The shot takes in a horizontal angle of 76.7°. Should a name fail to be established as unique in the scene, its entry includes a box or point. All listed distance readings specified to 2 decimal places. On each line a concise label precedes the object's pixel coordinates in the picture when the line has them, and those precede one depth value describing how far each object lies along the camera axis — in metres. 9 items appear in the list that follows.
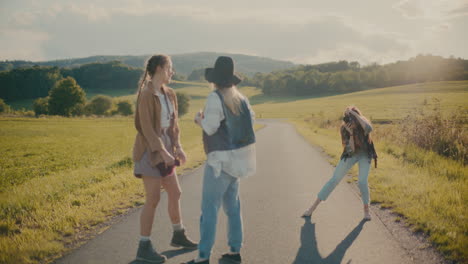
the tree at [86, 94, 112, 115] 66.95
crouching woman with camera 4.89
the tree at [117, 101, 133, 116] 65.06
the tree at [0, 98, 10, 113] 66.25
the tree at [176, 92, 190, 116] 57.75
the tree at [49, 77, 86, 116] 58.28
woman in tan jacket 3.30
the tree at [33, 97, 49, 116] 63.34
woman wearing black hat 3.01
